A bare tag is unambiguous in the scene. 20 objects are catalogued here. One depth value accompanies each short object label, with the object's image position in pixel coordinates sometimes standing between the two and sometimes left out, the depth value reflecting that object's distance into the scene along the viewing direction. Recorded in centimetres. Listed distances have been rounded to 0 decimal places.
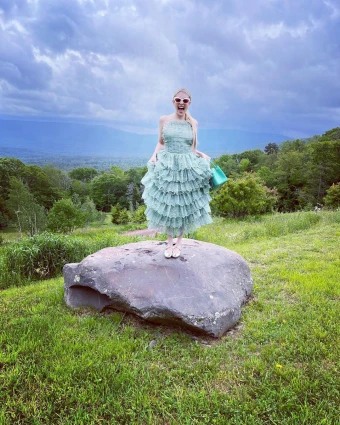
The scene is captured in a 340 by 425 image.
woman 492
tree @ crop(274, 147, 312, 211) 3825
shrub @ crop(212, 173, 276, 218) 1892
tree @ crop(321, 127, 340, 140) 4068
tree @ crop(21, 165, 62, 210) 4206
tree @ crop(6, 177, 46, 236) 2525
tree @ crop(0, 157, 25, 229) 3631
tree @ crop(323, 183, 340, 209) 2362
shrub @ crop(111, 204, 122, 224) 4058
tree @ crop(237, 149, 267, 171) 5350
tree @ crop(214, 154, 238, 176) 5163
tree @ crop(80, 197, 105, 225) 3759
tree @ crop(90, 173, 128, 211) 5850
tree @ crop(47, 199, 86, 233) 2630
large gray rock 409
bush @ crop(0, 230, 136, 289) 690
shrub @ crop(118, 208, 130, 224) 3928
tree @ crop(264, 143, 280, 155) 6148
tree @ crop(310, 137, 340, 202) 3275
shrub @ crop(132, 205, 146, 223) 3504
